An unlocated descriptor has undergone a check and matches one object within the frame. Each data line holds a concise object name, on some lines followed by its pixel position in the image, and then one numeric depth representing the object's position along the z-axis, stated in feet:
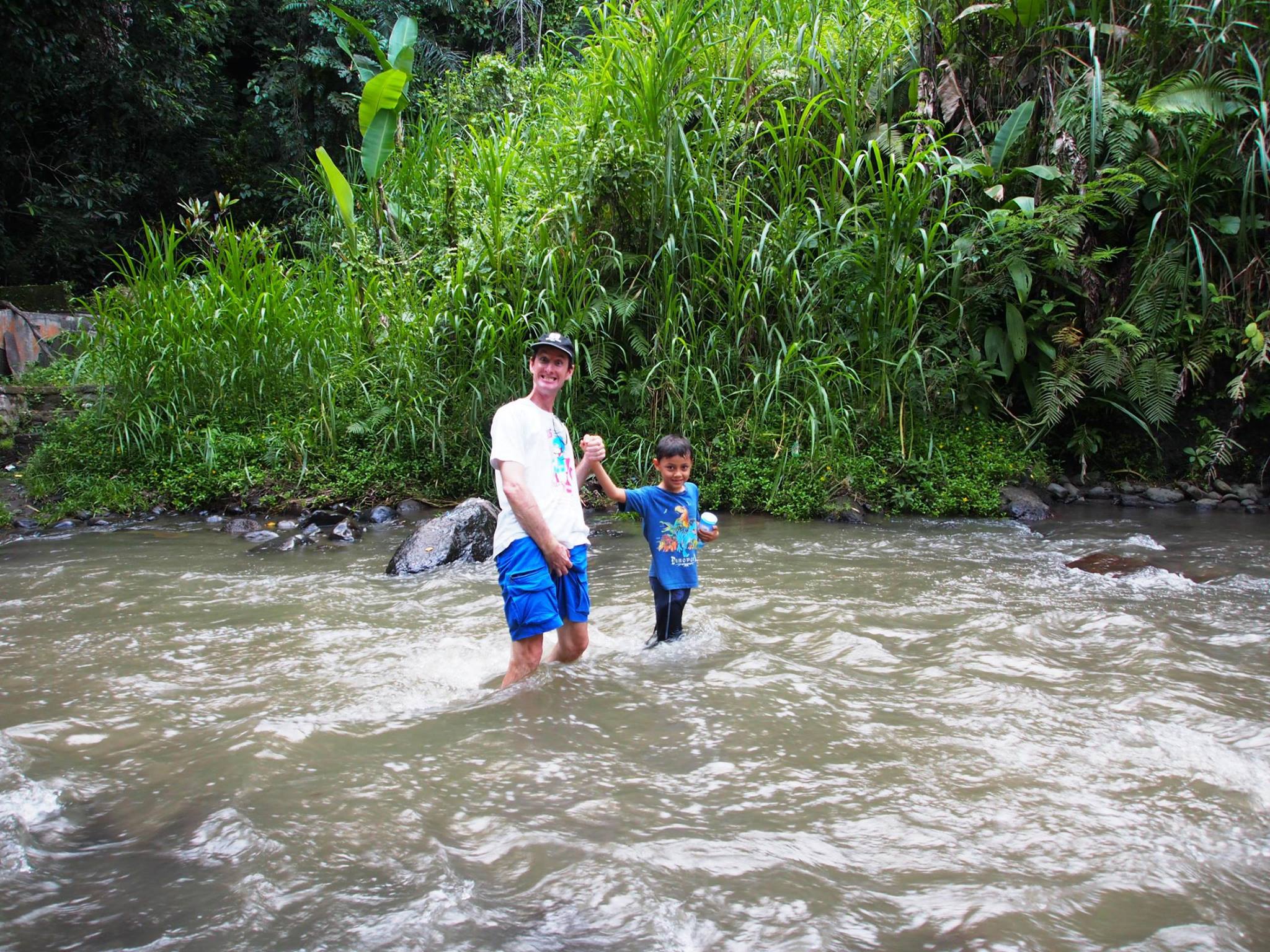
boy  12.72
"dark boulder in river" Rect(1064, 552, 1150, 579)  16.85
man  10.90
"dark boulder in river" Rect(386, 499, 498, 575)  18.88
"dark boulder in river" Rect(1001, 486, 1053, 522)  23.34
